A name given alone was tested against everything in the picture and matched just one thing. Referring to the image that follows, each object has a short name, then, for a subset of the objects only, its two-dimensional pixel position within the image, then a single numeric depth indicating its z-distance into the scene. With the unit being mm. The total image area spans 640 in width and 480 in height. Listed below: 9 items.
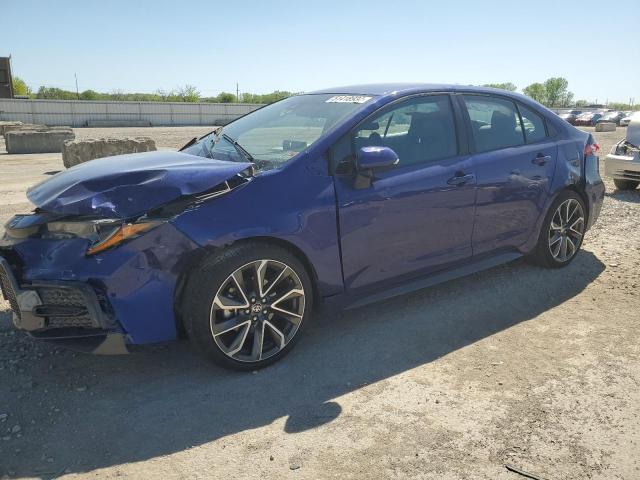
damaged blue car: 2826
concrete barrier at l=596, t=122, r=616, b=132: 34812
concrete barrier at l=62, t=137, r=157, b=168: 11281
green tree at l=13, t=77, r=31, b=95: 73438
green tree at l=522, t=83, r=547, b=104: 109438
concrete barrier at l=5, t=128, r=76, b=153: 15898
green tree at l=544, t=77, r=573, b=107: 109938
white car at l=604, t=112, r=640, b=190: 8669
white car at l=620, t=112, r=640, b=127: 41578
